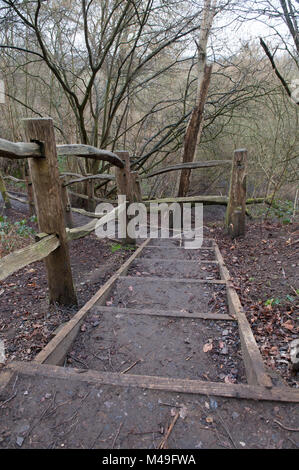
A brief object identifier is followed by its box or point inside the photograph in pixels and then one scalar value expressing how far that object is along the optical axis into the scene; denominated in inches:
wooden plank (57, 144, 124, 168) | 81.7
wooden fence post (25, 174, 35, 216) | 236.8
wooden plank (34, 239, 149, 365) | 59.3
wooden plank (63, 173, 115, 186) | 168.7
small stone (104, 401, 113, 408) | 47.5
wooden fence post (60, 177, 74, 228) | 184.4
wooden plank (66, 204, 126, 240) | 101.8
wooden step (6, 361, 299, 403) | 47.4
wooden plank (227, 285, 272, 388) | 51.3
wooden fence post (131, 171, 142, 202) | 200.1
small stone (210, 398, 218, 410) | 46.6
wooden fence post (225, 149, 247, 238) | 147.6
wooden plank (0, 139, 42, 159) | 55.3
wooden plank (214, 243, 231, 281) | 104.4
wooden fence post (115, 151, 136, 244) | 135.1
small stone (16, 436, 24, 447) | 41.6
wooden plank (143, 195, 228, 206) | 166.9
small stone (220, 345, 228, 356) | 67.5
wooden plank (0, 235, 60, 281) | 56.8
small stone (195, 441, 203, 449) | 41.0
